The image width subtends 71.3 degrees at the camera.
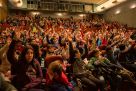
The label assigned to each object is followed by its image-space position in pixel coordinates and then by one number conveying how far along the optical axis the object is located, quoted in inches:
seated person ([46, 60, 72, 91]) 50.8
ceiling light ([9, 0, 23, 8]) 302.3
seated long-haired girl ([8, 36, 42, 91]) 53.9
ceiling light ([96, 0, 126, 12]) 330.5
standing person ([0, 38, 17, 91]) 57.8
